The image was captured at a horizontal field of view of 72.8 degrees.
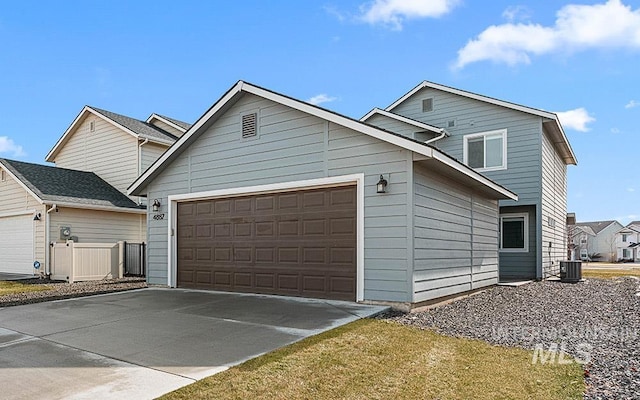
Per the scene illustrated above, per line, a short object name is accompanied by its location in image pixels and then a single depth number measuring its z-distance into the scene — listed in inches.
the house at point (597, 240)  2340.1
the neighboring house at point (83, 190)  608.1
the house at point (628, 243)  2230.6
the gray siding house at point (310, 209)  314.0
